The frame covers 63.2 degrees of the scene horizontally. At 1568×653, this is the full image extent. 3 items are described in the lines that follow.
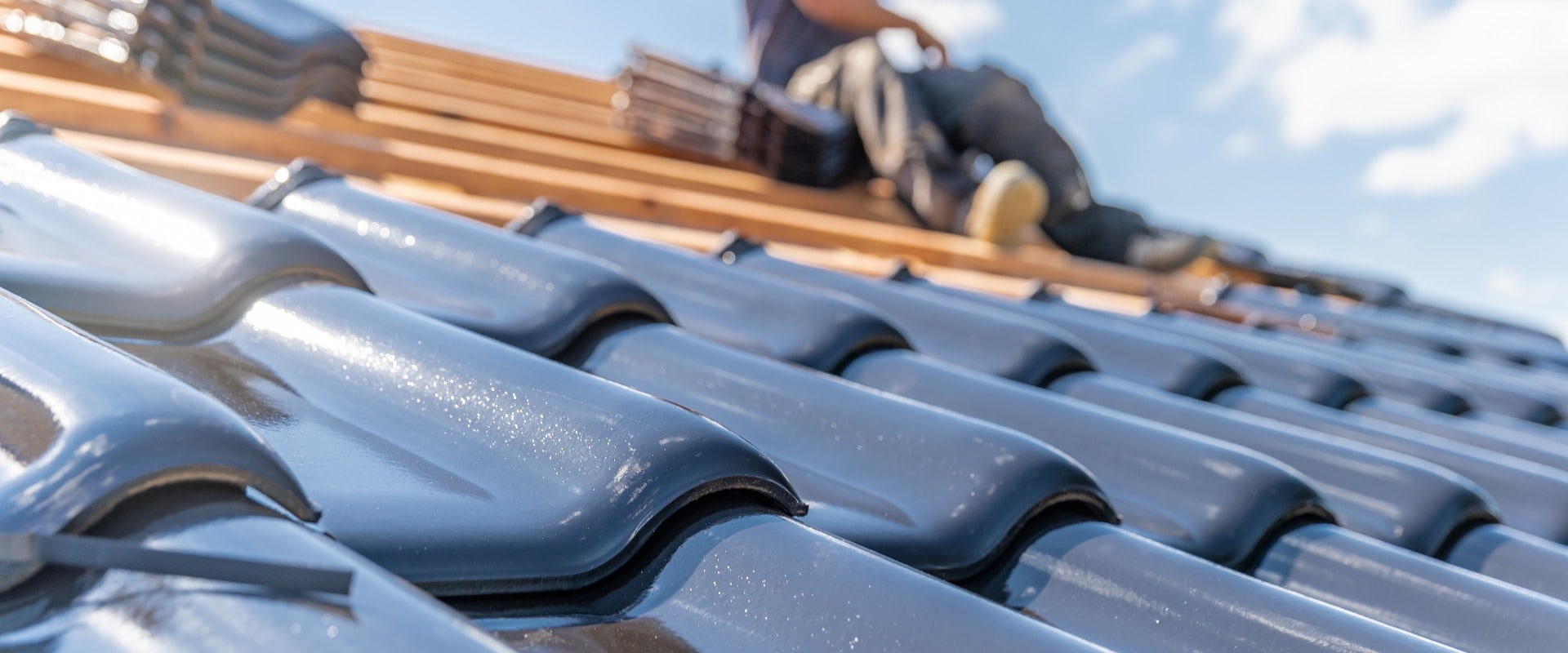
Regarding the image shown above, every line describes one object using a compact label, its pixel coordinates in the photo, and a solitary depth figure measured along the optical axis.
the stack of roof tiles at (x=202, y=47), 3.65
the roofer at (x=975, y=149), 4.89
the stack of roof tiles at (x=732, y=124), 5.54
